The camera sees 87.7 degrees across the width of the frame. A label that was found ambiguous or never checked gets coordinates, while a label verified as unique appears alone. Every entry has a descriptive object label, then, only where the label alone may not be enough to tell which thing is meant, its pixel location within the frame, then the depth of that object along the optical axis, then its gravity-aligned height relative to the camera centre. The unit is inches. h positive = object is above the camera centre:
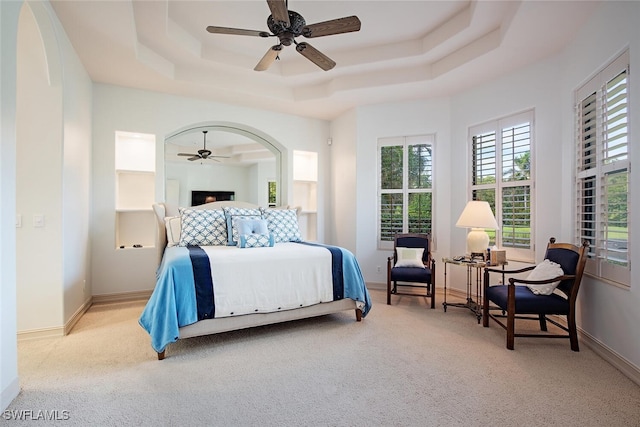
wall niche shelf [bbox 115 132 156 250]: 176.1 +12.3
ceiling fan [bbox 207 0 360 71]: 97.3 +57.7
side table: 138.0 -37.5
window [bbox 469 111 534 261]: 152.2 +17.9
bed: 104.3 -23.1
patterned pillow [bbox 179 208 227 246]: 149.2 -7.2
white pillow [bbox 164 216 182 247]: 153.6 -8.8
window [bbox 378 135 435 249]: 195.6 +16.4
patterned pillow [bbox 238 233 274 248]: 141.9 -12.2
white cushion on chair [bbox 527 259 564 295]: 113.0 -21.4
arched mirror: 189.5 +28.8
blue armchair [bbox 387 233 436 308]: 159.2 -25.4
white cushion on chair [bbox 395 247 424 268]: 167.6 -22.7
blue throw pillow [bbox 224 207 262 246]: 151.9 -2.2
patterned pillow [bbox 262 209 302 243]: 163.2 -6.0
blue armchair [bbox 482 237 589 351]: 108.0 -27.9
